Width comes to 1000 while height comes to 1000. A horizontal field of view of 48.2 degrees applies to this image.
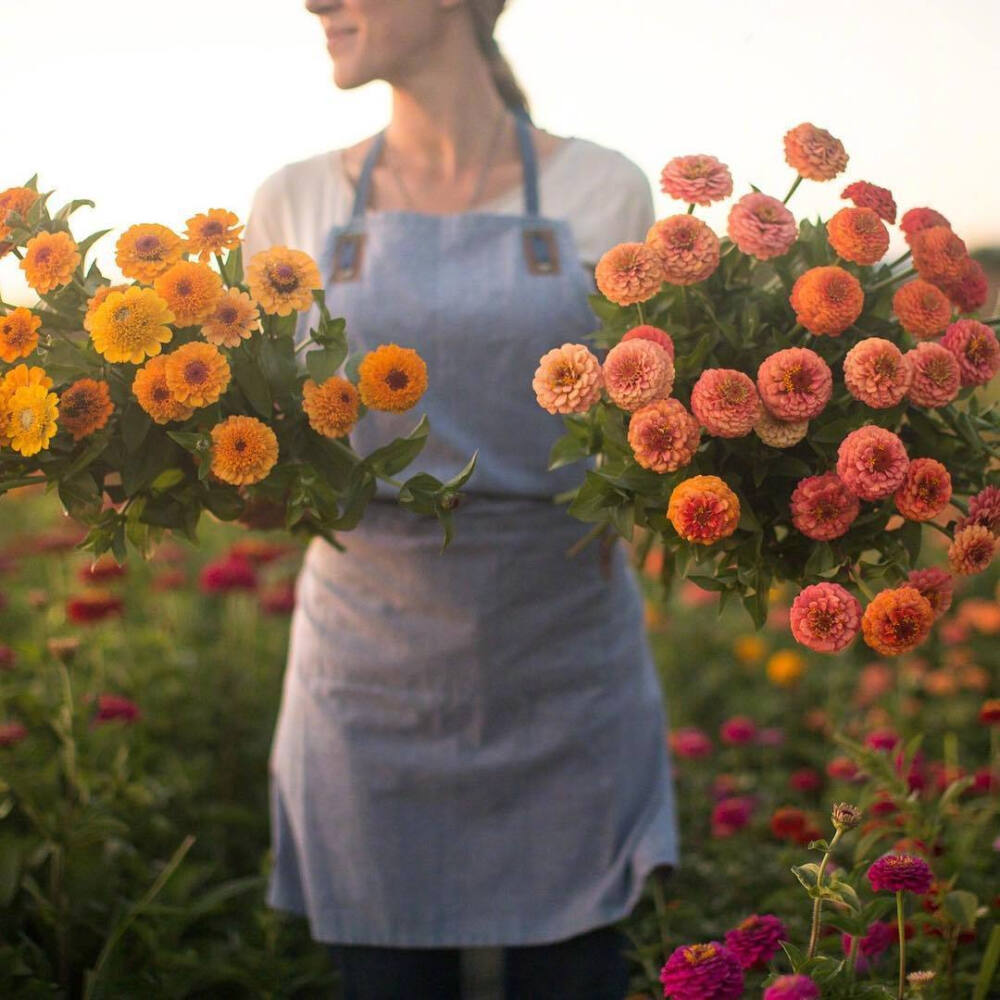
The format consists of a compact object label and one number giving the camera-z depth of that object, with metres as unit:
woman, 1.39
